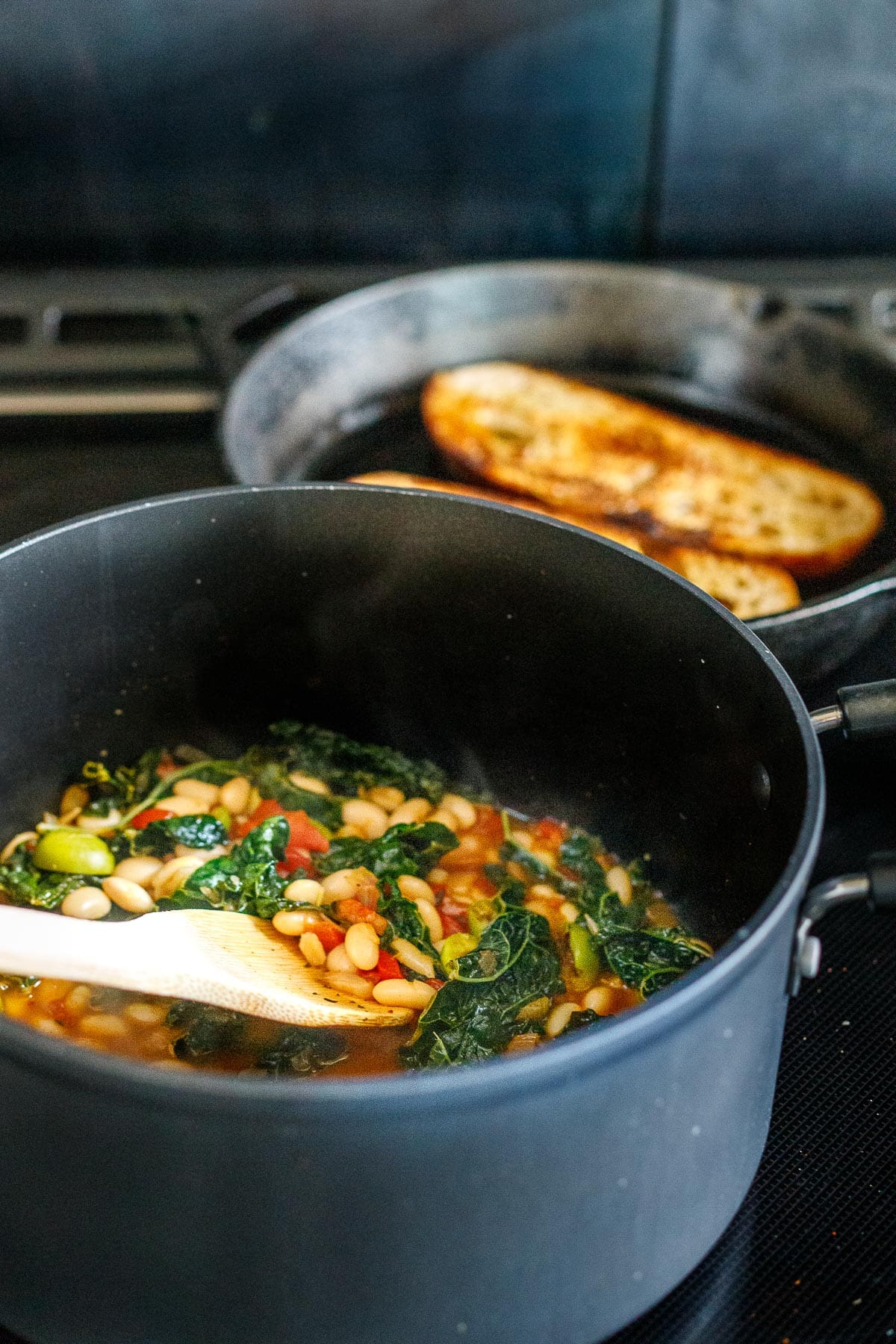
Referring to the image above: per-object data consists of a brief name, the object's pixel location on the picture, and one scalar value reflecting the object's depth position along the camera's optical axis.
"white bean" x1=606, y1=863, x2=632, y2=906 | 0.55
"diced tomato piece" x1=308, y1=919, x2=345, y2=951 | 0.52
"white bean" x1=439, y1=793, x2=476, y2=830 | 0.57
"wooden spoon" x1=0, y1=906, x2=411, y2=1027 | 0.46
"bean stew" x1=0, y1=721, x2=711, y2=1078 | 0.50
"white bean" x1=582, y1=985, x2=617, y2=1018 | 0.51
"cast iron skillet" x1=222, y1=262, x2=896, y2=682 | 0.69
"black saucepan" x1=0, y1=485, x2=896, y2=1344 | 0.40
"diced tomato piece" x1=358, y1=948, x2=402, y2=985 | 0.51
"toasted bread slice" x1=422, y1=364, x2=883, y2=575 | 0.66
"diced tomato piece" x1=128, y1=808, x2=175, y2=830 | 0.56
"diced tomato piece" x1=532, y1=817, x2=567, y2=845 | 0.57
